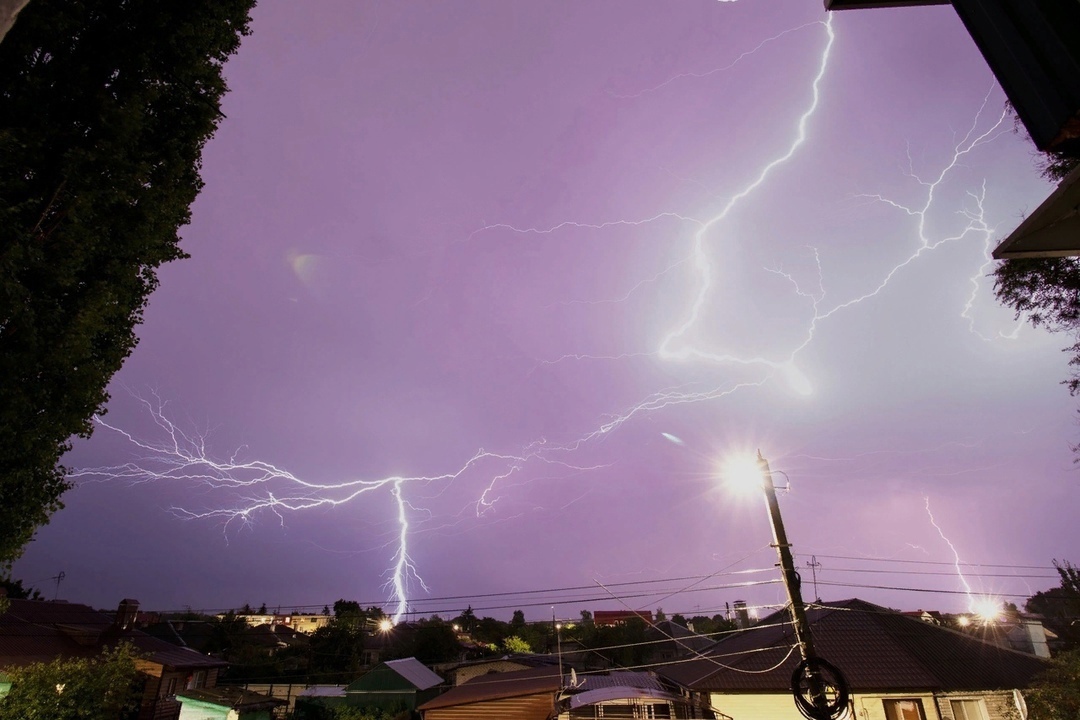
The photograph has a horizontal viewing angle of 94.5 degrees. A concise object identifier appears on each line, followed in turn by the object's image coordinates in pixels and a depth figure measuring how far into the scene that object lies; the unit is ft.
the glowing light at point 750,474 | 35.54
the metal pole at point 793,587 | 28.37
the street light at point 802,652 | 28.17
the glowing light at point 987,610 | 78.84
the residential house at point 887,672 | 48.75
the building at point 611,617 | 211.08
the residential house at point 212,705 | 75.20
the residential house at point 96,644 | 62.64
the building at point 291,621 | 191.93
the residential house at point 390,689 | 90.48
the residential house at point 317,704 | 91.74
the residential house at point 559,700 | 59.36
